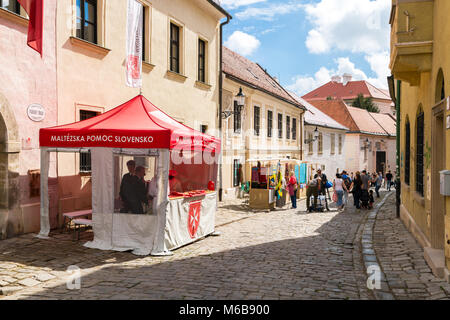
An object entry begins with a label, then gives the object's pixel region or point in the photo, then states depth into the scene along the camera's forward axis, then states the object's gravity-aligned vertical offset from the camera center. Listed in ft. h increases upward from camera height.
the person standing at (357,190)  60.80 -3.34
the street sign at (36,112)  32.80 +4.12
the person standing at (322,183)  59.37 -2.33
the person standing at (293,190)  63.26 -3.44
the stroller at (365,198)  60.74 -4.43
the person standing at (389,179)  106.78 -3.29
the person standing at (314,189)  57.88 -3.03
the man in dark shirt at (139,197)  29.43 -2.04
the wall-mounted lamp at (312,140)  104.27 +6.69
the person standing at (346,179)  67.80 -2.04
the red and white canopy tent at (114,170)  28.45 -0.30
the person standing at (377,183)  87.40 -3.43
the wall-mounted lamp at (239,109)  56.39 +8.23
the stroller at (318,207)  57.96 -5.36
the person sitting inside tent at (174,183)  35.83 -1.33
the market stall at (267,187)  58.80 -2.92
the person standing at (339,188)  59.31 -2.97
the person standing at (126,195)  29.50 -1.89
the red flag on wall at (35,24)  30.32 +9.82
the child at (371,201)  62.73 -5.00
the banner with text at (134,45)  40.04 +11.11
